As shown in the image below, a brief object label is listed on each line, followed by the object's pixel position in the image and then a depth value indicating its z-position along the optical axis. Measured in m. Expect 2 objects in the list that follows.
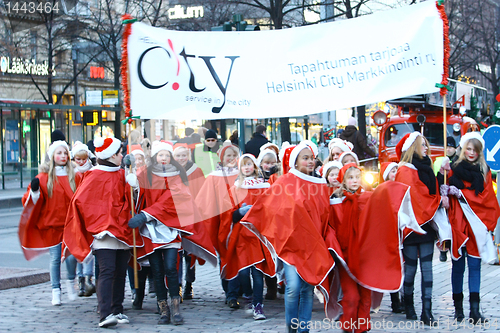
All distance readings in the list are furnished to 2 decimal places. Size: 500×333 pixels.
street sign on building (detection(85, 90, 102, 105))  28.11
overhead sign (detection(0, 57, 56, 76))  37.43
